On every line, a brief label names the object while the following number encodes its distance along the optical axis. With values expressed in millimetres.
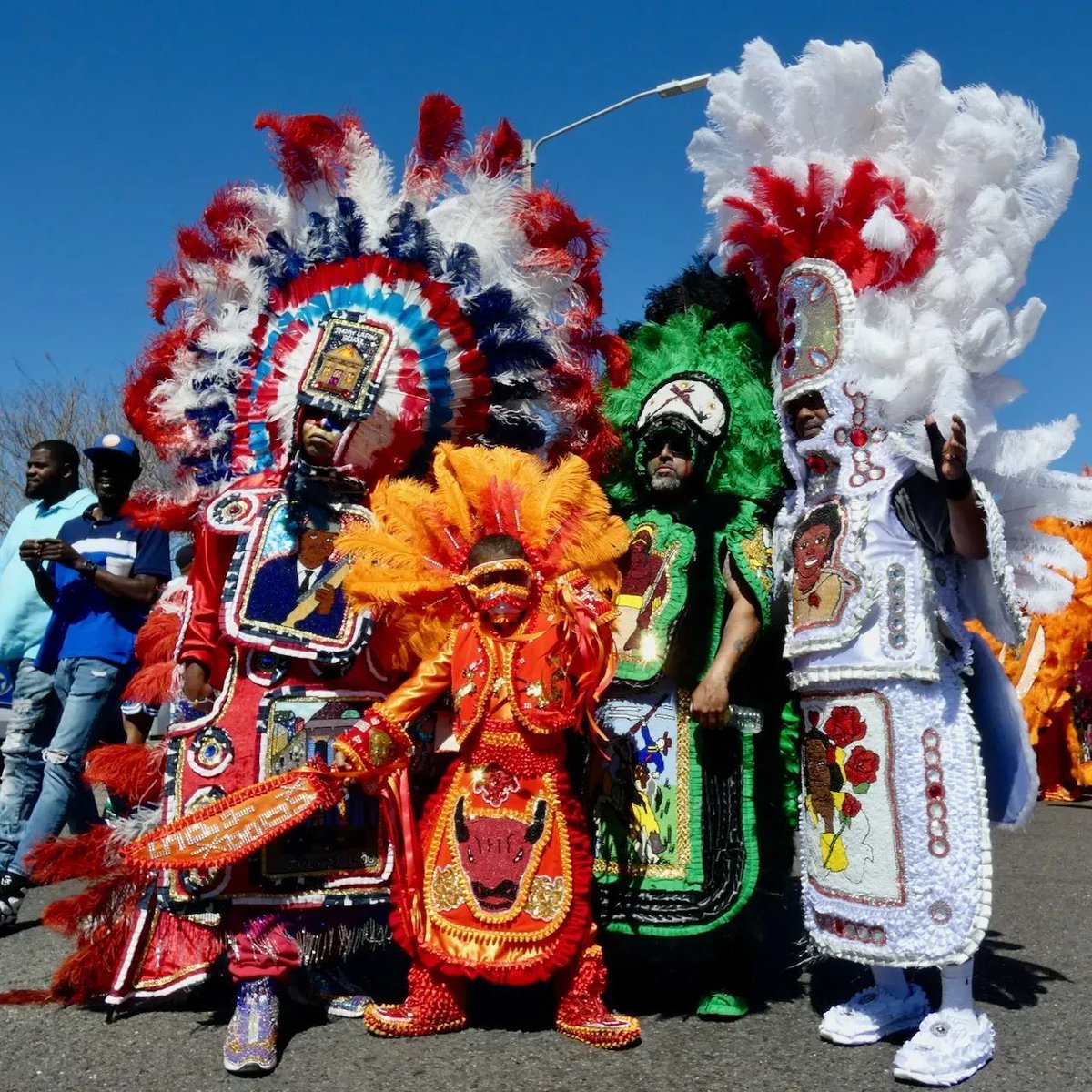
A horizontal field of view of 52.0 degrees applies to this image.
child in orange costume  3246
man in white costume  3145
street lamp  9430
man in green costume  3471
